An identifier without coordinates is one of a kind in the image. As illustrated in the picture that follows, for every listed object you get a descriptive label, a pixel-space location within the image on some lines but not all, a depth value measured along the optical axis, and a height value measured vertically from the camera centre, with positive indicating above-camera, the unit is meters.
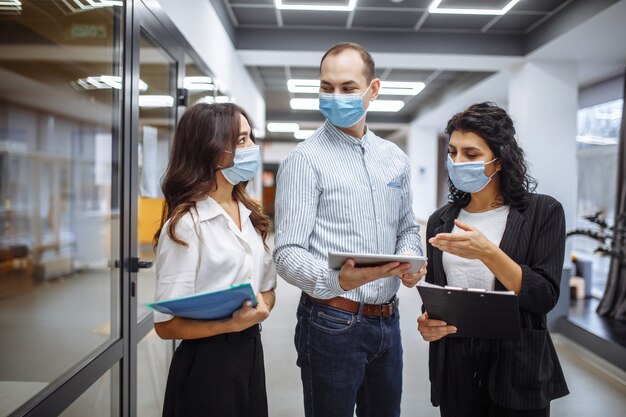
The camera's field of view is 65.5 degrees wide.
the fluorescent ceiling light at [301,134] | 13.88 +1.50
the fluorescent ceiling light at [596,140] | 6.04 +0.69
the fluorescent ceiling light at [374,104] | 9.69 +1.70
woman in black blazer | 1.46 -0.23
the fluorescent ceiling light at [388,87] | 7.97 +1.71
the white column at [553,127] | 5.19 +0.70
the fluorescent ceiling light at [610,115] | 5.90 +0.97
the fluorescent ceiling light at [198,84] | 3.33 +0.75
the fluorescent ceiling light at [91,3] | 2.09 +0.76
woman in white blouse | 1.31 -0.23
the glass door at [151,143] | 2.32 +0.22
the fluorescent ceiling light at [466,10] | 4.59 +1.72
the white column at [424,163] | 12.02 +0.62
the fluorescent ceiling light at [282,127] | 12.30 +1.52
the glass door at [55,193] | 2.12 -0.19
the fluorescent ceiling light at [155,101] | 2.51 +0.46
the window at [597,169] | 6.05 +0.31
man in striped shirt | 1.48 -0.17
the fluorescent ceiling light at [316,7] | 4.63 +1.72
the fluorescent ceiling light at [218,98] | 3.90 +0.75
